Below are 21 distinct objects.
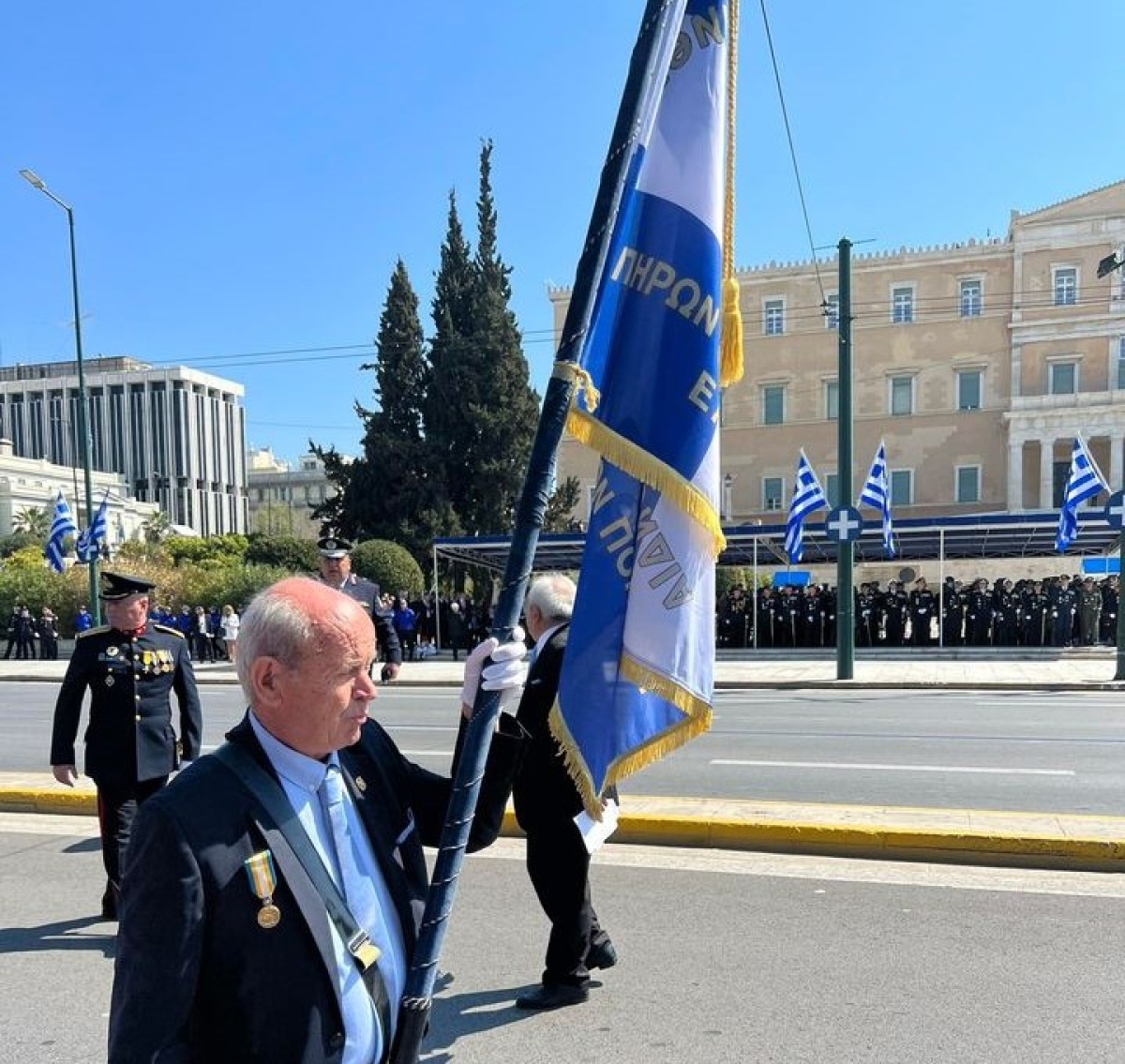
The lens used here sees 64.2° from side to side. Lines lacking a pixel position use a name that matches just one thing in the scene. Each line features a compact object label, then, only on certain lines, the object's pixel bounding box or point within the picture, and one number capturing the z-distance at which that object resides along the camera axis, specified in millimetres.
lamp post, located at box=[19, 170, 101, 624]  21859
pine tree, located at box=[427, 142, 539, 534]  36062
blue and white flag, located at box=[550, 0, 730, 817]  2455
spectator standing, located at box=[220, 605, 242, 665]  23683
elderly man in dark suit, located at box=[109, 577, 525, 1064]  1514
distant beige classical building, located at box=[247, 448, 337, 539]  138250
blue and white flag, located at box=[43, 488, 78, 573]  23203
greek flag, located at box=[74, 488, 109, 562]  22219
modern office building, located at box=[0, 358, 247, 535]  111500
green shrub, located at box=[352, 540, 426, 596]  25519
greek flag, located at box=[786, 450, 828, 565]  18422
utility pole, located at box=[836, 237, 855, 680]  15539
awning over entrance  21297
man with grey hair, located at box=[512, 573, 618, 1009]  3646
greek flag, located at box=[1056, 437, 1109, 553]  17688
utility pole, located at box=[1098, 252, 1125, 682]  14625
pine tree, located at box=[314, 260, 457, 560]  35250
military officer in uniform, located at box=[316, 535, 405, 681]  6633
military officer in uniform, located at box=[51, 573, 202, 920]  4676
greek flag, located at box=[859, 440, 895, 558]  19359
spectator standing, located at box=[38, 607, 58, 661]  26328
